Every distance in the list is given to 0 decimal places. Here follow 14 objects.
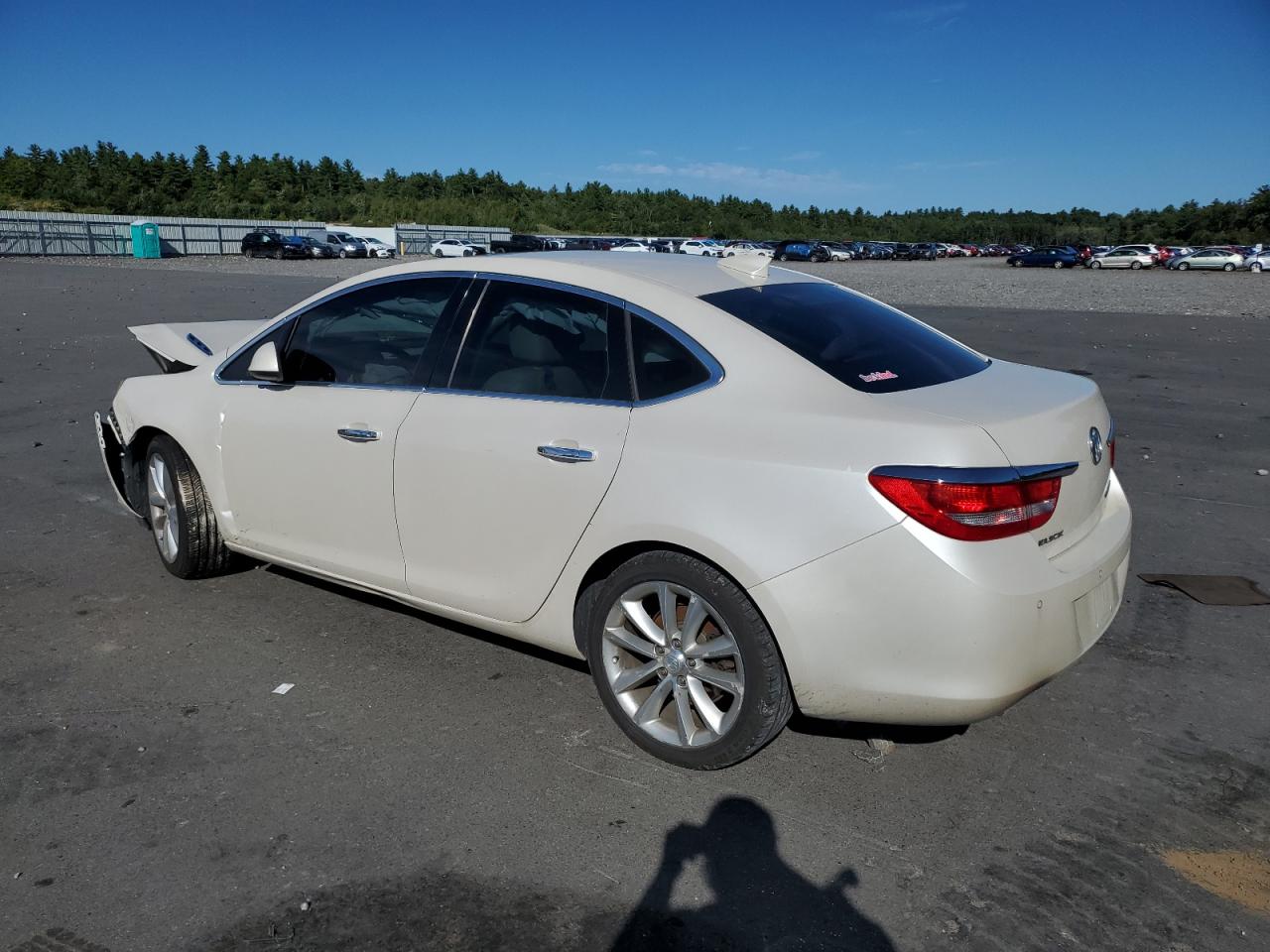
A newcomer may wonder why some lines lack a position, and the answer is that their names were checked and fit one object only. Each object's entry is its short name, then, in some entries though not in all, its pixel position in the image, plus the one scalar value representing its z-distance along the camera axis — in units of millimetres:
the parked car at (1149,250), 58500
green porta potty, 47438
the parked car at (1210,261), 53250
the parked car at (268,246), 50219
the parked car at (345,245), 53469
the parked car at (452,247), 54309
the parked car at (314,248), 50281
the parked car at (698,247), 56000
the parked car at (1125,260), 58469
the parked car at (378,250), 56250
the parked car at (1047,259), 61406
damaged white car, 2797
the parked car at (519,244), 49225
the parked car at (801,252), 64812
